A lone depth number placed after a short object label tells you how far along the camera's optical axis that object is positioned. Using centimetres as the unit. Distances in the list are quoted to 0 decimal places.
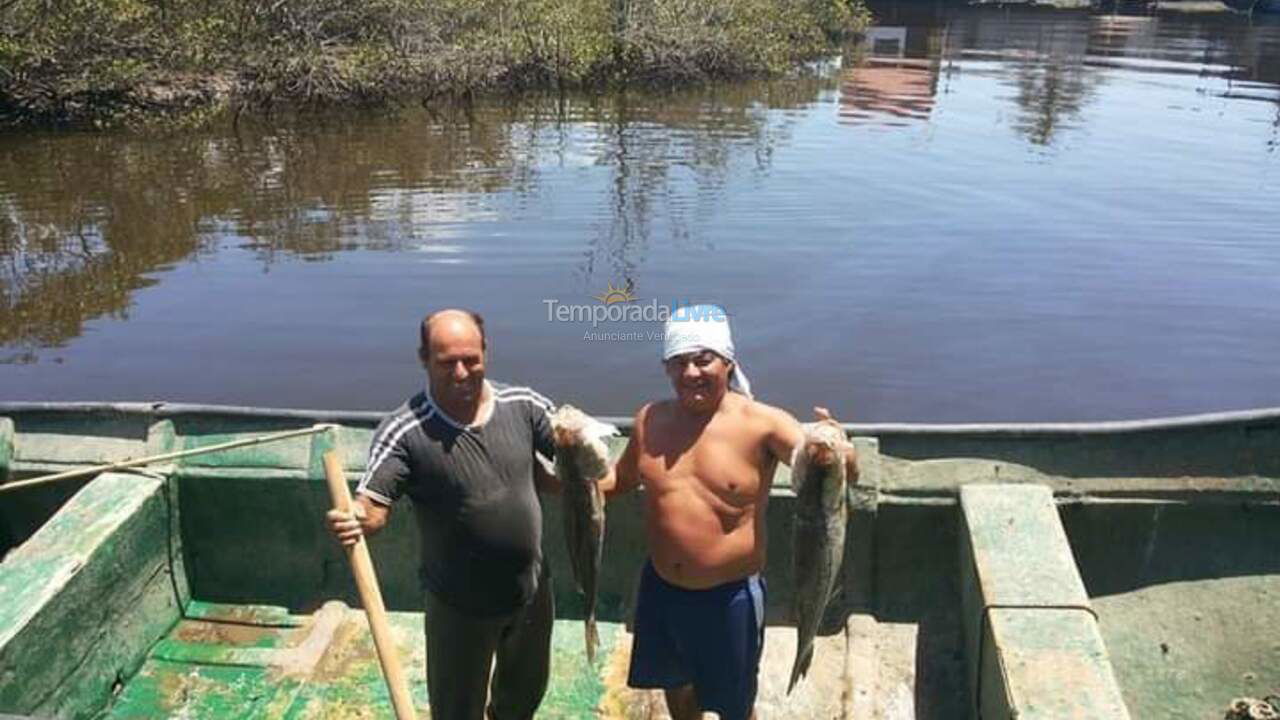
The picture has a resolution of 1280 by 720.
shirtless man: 343
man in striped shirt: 335
